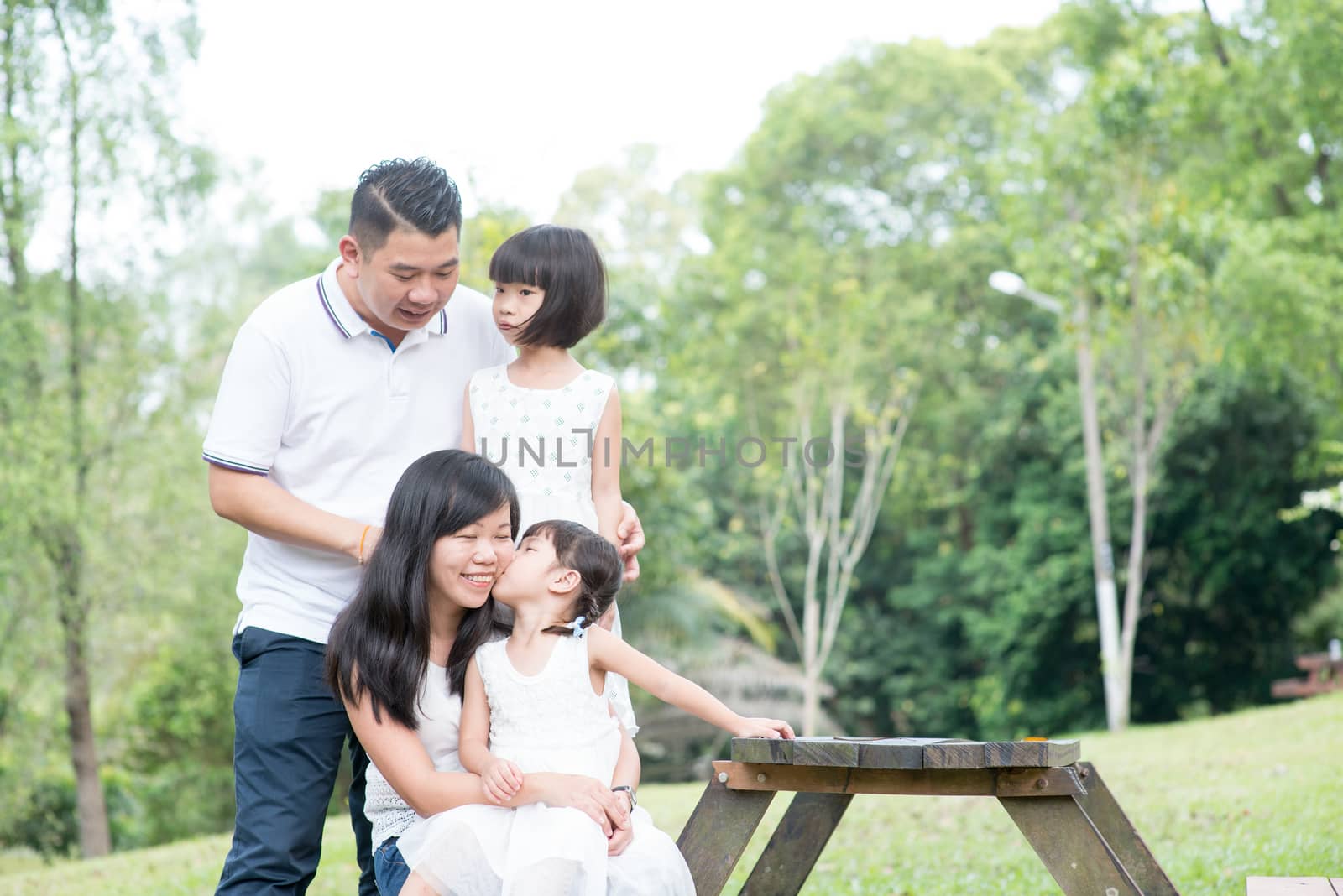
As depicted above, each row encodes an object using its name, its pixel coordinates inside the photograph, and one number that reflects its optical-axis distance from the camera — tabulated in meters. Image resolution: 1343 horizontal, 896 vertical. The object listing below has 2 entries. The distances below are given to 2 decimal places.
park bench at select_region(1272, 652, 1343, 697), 15.64
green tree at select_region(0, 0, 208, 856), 10.80
